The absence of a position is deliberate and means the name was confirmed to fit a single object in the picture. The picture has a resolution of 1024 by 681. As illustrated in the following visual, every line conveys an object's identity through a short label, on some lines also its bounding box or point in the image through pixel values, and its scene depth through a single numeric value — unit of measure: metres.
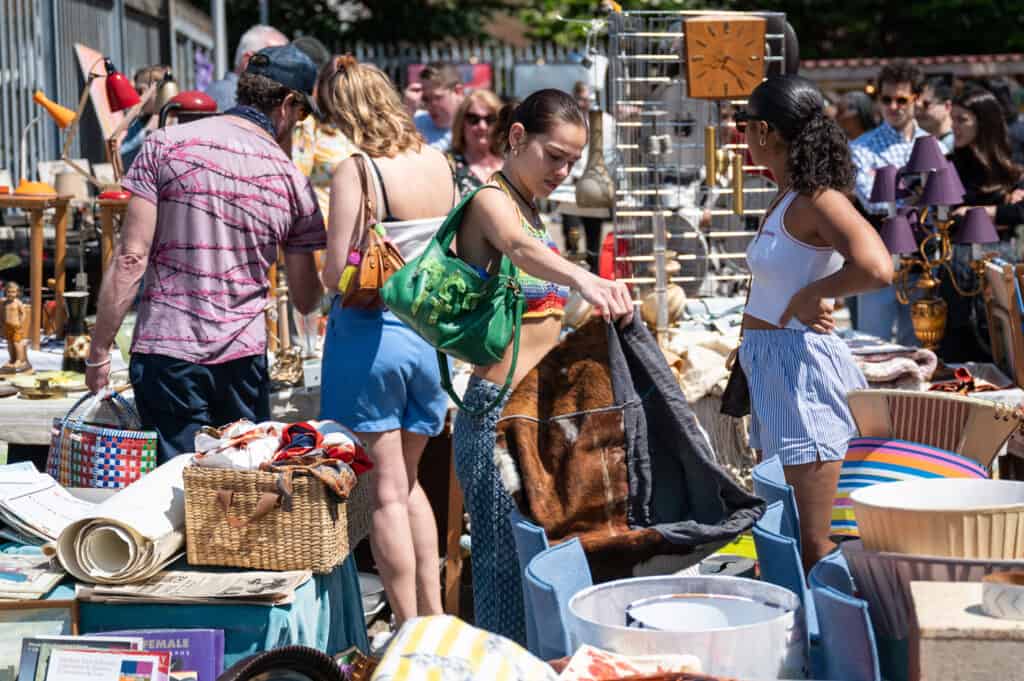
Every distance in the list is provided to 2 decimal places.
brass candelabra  10.06
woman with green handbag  5.54
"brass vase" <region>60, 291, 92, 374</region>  9.21
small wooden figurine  9.26
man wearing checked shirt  12.88
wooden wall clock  10.62
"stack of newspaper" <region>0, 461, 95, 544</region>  5.90
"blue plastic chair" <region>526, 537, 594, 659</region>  3.99
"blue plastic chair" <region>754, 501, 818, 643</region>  4.20
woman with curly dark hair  5.82
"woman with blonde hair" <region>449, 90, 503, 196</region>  12.27
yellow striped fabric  3.51
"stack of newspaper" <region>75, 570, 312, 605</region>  5.12
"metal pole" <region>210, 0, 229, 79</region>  20.12
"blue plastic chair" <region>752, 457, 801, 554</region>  4.95
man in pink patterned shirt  6.49
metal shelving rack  10.81
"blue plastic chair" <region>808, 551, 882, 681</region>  3.64
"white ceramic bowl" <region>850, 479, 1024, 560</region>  3.84
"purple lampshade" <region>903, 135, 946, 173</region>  10.46
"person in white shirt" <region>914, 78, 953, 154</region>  15.00
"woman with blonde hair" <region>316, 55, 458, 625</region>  6.57
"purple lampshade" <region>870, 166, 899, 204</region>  10.98
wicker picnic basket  5.36
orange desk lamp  10.73
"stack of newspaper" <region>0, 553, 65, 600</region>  5.22
